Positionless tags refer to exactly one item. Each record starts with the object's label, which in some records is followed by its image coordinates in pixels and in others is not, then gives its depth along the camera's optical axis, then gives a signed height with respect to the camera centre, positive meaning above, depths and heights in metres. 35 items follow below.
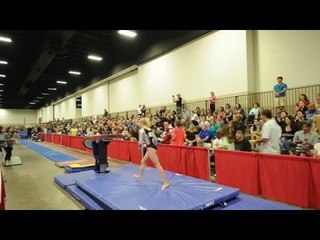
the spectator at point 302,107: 7.19 +0.36
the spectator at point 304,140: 5.59 -0.48
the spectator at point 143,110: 15.23 +0.81
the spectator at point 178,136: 8.40 -0.44
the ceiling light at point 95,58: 14.49 +3.93
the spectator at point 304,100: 7.29 +0.57
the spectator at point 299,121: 6.68 -0.03
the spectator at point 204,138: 8.53 -0.54
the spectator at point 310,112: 6.83 +0.21
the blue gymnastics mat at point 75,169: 8.85 -1.55
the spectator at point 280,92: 8.40 +0.94
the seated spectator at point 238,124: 7.76 -0.08
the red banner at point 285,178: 4.53 -1.10
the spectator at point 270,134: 5.27 -0.28
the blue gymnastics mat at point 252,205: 4.29 -1.48
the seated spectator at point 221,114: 9.53 +0.29
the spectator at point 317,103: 6.80 +0.45
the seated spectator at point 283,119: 7.15 +0.03
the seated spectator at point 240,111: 9.00 +0.37
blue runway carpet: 12.84 -1.71
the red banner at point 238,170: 5.42 -1.11
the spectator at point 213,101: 10.84 +0.89
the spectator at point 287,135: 6.47 -0.39
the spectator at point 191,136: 8.65 -0.47
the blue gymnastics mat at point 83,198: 5.04 -1.60
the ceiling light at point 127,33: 10.51 +3.86
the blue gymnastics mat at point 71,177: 7.00 -1.56
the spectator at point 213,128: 8.61 -0.21
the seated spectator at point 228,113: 9.20 +0.31
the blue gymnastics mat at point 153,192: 4.27 -1.37
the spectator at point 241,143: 6.27 -0.55
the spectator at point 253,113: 8.83 +0.27
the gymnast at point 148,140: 5.61 -0.37
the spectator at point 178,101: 12.89 +1.10
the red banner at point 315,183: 4.34 -1.10
